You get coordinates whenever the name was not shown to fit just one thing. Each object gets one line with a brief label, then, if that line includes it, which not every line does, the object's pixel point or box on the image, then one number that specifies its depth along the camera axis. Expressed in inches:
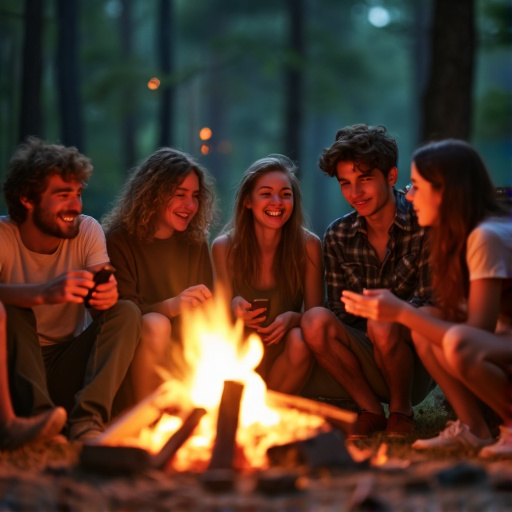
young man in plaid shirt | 171.0
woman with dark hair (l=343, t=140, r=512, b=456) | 139.2
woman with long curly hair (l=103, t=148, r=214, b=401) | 184.9
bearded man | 152.4
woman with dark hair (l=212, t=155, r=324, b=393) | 190.7
